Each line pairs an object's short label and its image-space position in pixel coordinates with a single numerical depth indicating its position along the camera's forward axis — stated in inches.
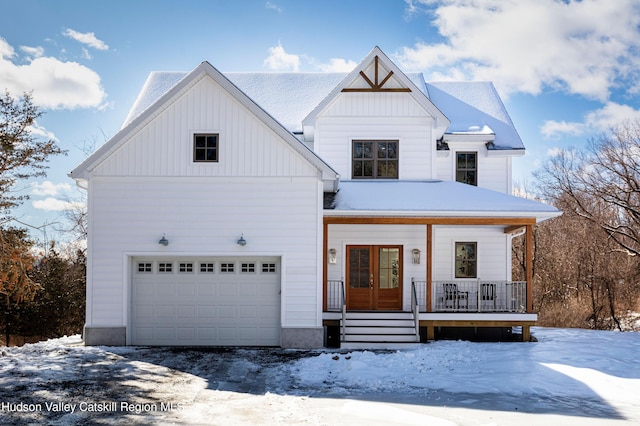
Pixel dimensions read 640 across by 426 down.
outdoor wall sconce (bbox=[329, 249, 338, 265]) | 659.4
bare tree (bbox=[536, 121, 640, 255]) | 1099.9
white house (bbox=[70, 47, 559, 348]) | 557.3
